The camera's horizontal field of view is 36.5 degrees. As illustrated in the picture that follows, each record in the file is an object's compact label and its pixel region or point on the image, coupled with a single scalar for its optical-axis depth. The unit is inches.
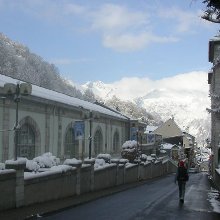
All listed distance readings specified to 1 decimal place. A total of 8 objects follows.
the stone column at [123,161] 931.1
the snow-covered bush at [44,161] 670.3
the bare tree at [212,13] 272.9
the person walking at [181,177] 586.3
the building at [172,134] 3384.1
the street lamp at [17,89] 517.6
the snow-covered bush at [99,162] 875.9
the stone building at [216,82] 1480.6
